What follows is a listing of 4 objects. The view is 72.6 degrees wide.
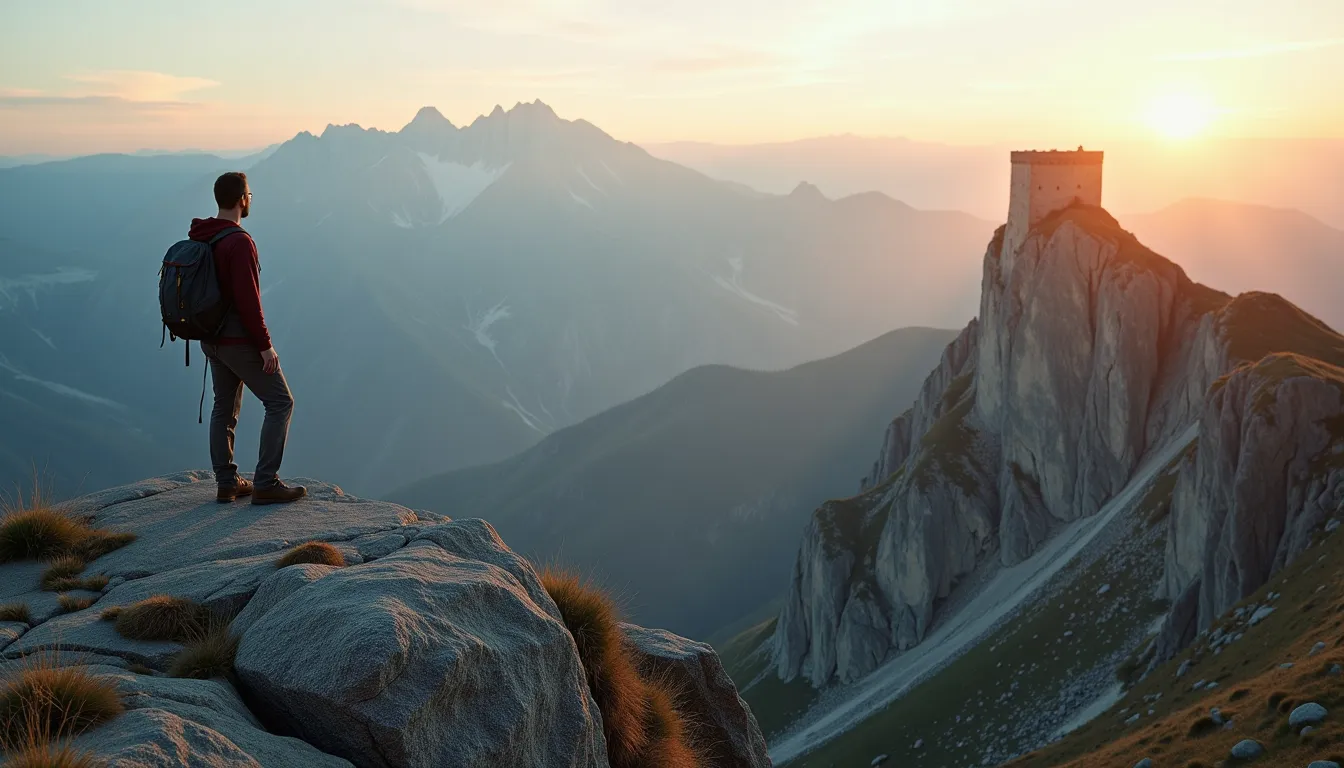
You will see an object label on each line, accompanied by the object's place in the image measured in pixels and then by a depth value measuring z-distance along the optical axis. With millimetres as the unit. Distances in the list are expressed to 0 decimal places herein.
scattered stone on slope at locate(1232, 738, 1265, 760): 20109
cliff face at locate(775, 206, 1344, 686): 76875
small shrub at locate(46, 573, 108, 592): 12352
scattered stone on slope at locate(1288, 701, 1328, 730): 19719
